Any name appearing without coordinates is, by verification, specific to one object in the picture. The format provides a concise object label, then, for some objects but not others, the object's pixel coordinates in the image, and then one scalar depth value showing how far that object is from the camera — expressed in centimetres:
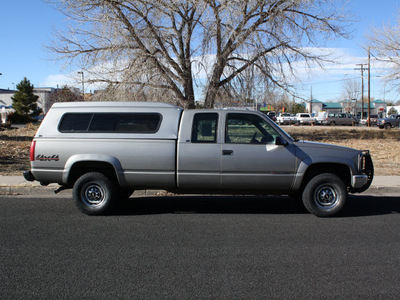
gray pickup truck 691
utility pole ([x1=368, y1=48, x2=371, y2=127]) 5275
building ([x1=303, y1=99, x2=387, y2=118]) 10056
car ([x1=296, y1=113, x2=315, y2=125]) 6078
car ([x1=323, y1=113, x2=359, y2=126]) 5760
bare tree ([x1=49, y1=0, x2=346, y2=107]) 1881
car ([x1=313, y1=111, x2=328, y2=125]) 5945
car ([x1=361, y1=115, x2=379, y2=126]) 5791
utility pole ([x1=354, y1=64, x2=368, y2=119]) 5902
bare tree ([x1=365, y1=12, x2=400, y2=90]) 2395
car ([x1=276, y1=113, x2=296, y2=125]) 6234
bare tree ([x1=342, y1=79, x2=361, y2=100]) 9928
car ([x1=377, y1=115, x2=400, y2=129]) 4444
